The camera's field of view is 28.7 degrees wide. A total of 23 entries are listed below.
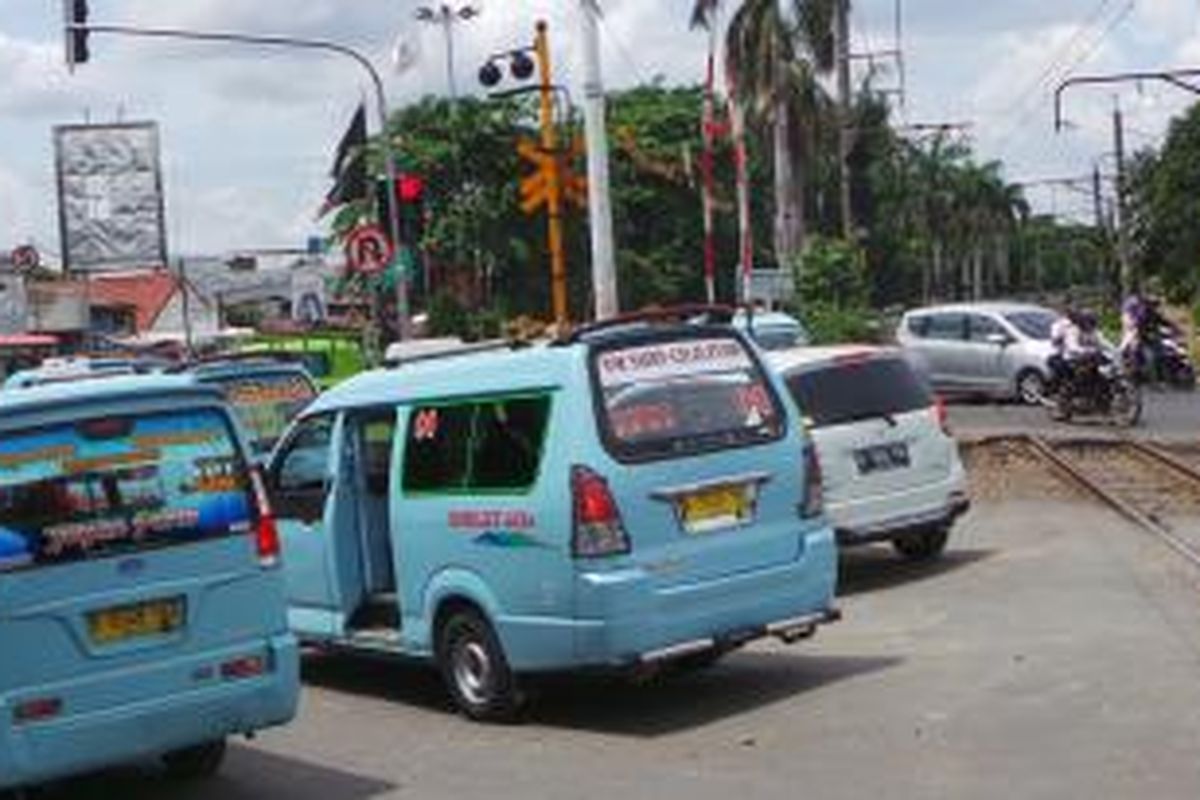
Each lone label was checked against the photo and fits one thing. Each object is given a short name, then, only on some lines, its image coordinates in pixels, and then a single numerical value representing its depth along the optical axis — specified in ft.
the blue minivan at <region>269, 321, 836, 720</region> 35.29
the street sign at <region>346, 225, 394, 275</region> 93.97
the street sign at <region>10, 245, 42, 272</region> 309.90
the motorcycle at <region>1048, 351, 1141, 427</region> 98.17
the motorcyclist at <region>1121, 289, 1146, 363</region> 121.90
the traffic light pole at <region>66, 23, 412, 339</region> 100.83
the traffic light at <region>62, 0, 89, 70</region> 100.73
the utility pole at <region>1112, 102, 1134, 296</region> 272.51
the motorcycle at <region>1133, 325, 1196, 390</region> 122.42
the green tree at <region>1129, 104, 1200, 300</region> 317.22
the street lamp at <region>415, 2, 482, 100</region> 166.61
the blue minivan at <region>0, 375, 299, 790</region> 29.35
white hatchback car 51.37
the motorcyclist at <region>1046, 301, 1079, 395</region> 99.35
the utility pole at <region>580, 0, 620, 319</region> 85.71
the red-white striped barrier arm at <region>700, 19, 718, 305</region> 123.13
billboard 228.63
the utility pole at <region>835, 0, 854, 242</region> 193.98
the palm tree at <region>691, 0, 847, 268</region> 192.54
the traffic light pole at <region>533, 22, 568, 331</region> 89.35
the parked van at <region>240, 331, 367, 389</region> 101.09
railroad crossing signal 89.30
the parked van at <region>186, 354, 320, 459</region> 61.82
